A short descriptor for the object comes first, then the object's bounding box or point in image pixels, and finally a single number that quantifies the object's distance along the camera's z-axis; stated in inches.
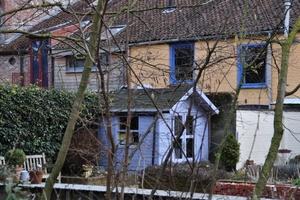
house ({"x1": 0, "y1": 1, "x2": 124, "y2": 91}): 944.9
